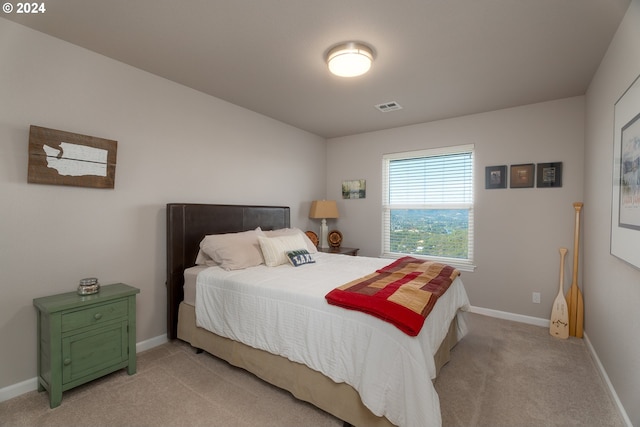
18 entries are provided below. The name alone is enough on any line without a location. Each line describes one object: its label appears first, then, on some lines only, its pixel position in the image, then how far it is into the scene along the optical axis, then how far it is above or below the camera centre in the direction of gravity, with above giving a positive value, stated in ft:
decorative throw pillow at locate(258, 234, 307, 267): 9.00 -1.19
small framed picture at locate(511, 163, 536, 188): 10.77 +1.44
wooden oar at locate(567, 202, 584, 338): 9.50 -2.88
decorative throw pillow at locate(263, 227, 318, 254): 10.72 -0.86
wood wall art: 6.56 +1.22
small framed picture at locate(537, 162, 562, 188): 10.32 +1.40
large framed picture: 5.24 +0.71
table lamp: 14.28 -0.04
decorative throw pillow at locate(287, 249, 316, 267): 9.00 -1.48
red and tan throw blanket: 5.05 -1.69
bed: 5.48 -3.28
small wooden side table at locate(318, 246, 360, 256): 13.21 -1.82
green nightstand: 6.11 -2.92
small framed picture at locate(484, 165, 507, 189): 11.28 +1.43
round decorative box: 6.89 -1.86
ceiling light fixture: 7.00 +3.79
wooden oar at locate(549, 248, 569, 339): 9.55 -3.47
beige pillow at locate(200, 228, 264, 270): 8.45 -1.21
